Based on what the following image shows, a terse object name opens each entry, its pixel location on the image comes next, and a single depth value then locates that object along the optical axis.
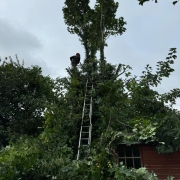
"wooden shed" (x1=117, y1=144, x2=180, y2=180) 7.16
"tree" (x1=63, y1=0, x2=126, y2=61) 14.38
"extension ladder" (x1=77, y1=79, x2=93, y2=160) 6.48
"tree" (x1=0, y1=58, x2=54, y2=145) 16.83
